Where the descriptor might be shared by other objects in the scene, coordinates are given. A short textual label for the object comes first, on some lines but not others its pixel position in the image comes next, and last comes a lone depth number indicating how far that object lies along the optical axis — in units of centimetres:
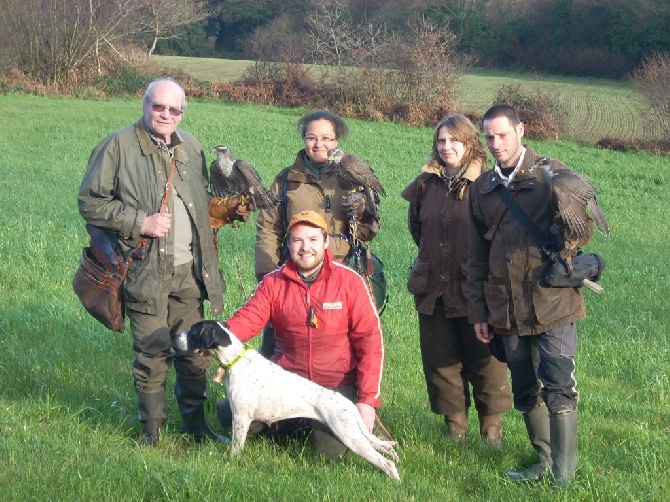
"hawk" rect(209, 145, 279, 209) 566
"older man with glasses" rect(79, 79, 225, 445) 518
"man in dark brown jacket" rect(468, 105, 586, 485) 473
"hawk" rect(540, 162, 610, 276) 444
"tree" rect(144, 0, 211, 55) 4722
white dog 482
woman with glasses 571
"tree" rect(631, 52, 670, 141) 3409
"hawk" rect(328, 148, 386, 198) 572
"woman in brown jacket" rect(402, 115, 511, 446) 561
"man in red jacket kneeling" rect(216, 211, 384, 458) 504
